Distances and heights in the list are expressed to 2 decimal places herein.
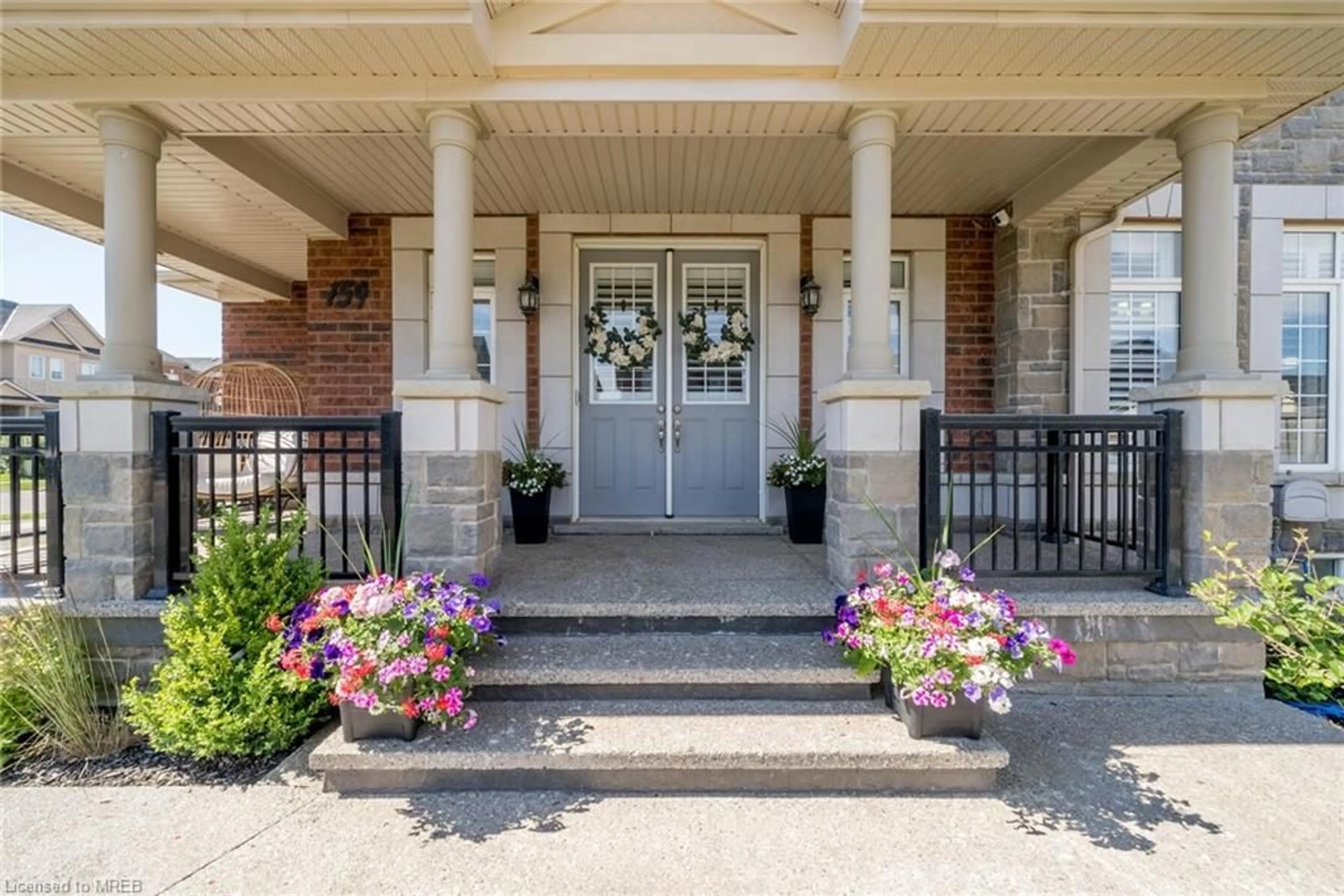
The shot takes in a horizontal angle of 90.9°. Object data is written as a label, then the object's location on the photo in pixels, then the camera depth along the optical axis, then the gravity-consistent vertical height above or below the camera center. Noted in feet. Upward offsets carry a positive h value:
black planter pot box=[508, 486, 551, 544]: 13.97 -1.63
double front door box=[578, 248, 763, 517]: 15.81 +0.85
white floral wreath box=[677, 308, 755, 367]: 15.46 +2.31
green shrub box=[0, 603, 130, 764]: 8.45 -3.32
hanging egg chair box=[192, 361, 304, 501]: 17.08 +1.00
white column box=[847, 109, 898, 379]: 9.73 +2.86
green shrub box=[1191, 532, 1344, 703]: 8.07 -2.23
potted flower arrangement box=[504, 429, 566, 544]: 13.94 -1.20
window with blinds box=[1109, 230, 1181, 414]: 15.34 +2.99
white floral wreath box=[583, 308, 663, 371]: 15.44 +2.29
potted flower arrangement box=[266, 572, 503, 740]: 7.28 -2.43
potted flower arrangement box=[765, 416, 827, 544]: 13.75 -1.17
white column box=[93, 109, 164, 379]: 9.75 +2.96
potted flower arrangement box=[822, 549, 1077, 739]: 7.27 -2.40
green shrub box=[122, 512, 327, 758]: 7.84 -2.82
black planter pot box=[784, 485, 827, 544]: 13.74 -1.52
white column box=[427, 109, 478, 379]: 9.70 +2.91
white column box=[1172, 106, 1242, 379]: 9.75 +2.87
